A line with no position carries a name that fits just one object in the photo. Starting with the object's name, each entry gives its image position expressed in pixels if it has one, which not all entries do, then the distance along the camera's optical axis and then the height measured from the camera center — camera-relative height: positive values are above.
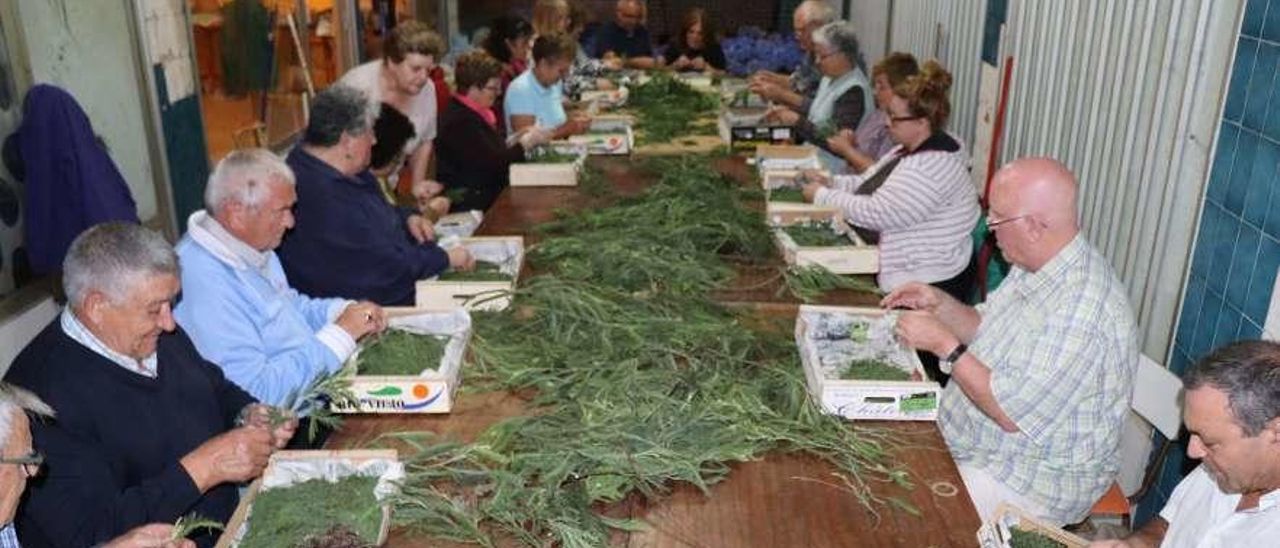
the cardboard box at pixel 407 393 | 2.65 -1.18
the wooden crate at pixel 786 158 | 5.46 -1.12
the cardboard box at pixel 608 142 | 6.00 -1.11
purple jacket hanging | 3.98 -0.91
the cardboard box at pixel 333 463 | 2.29 -1.18
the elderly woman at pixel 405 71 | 4.94 -0.58
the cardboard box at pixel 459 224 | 4.62 -1.28
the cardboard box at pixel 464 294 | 3.42 -1.19
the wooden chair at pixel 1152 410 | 2.98 -1.44
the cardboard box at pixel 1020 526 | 2.13 -1.23
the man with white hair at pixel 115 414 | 2.13 -1.06
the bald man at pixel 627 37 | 10.11 -0.80
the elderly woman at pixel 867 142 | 5.16 -0.97
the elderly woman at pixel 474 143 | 5.29 -1.00
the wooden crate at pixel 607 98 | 7.88 -1.12
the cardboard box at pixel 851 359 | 2.64 -1.17
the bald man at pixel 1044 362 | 2.55 -1.06
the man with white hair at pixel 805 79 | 6.89 -0.86
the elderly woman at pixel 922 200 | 3.93 -0.99
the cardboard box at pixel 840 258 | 3.84 -1.16
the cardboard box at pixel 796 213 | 4.38 -1.13
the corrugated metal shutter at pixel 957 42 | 5.84 -0.54
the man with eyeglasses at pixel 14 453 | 1.78 -0.91
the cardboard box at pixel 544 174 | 5.24 -1.15
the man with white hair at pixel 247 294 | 2.80 -0.97
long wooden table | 2.17 -1.27
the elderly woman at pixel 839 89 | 5.55 -0.74
